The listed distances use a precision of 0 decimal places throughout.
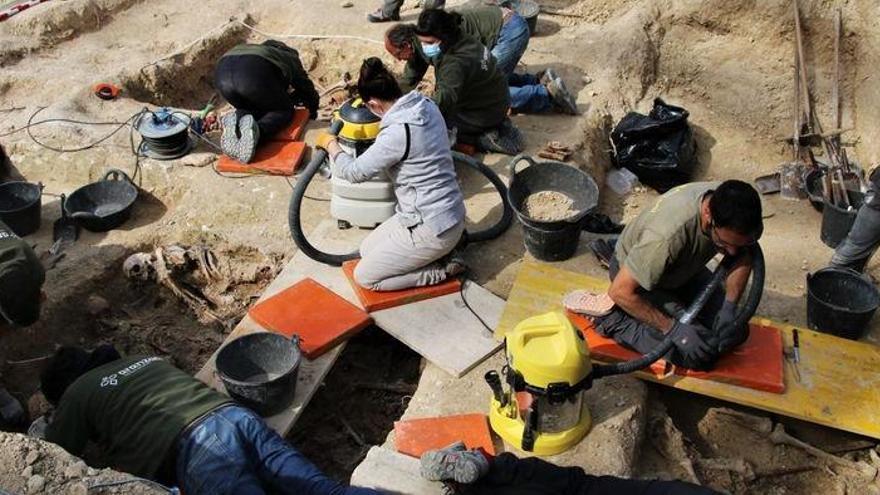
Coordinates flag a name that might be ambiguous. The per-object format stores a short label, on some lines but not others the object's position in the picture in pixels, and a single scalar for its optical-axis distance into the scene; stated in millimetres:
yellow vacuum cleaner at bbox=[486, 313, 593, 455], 3963
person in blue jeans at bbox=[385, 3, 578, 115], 7516
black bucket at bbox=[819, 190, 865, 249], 6306
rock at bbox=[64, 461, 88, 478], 3283
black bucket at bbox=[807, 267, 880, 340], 5074
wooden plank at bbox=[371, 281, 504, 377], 4941
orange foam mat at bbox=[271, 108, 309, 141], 7309
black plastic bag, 7199
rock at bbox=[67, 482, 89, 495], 3168
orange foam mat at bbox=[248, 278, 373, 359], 5074
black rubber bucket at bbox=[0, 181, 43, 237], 6531
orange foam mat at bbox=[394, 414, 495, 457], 4348
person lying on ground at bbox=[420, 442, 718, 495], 3775
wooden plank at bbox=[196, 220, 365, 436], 4680
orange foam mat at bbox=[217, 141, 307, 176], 6945
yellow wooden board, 4512
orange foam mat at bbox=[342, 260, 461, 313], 5301
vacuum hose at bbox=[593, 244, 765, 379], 4289
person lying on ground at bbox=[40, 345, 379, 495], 3957
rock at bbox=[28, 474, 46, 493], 3175
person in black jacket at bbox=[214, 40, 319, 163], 6930
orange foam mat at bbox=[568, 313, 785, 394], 4625
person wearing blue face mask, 6258
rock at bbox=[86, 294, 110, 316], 5996
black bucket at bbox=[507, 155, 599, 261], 5555
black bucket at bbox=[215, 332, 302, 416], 4449
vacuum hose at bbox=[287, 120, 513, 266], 5379
